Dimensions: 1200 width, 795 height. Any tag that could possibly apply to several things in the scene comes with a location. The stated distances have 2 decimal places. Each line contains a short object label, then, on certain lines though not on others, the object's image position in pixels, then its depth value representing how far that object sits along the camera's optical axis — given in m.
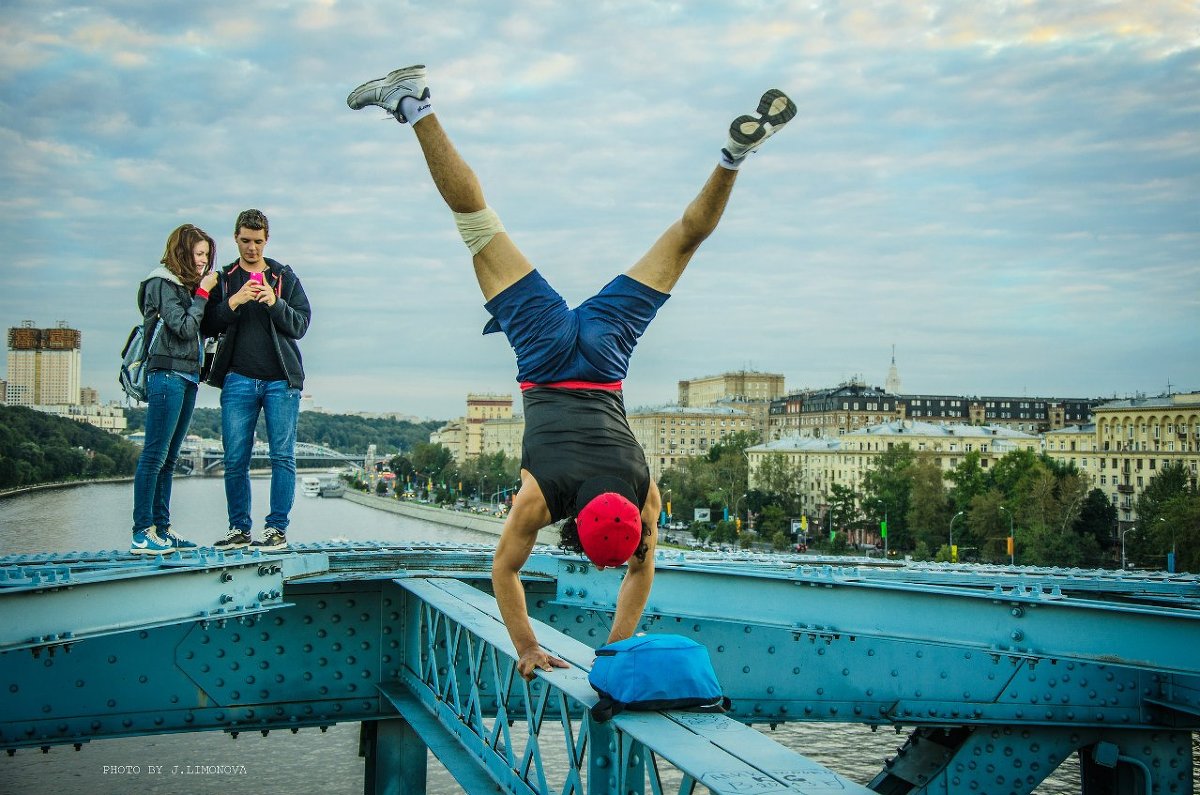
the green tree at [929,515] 69.25
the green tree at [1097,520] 62.31
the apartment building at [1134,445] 75.94
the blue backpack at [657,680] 4.14
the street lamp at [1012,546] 57.01
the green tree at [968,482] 70.31
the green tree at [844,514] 82.94
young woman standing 8.77
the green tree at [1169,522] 51.00
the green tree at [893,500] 77.25
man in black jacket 8.88
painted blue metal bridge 6.39
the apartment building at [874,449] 101.56
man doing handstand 5.11
